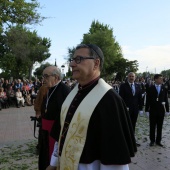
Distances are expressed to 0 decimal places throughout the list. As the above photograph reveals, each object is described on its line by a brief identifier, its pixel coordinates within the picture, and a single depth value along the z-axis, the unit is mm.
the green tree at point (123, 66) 63156
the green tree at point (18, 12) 15688
